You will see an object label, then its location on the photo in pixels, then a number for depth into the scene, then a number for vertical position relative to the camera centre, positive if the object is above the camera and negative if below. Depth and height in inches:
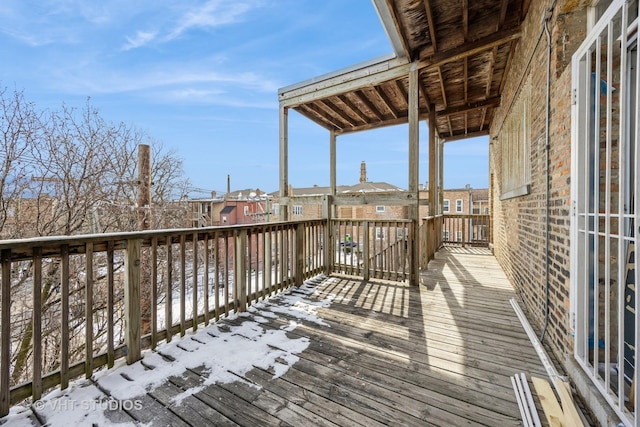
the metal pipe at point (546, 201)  93.1 +3.3
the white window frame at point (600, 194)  54.9 +3.9
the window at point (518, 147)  128.3 +38.4
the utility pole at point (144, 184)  261.3 +29.7
